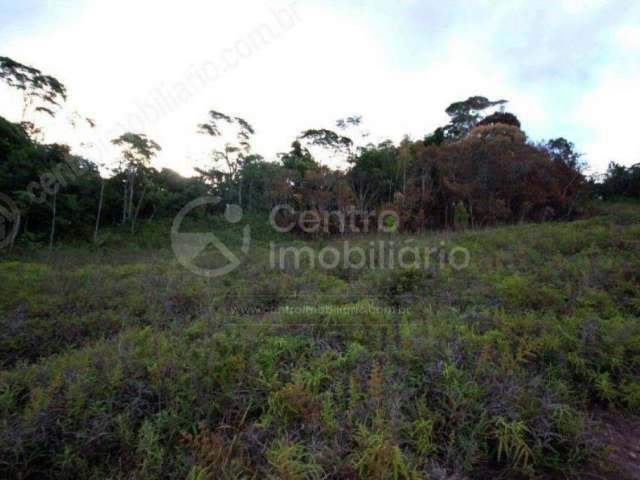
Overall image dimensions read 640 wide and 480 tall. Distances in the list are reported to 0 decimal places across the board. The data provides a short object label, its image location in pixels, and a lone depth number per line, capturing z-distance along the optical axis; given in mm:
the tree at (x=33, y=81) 14008
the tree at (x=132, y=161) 16438
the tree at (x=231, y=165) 23016
